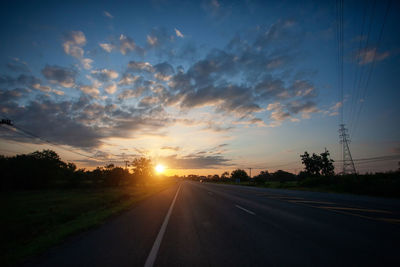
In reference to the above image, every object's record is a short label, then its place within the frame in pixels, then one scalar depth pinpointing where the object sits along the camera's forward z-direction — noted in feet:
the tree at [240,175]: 369.67
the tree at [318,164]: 240.53
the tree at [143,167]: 313.94
